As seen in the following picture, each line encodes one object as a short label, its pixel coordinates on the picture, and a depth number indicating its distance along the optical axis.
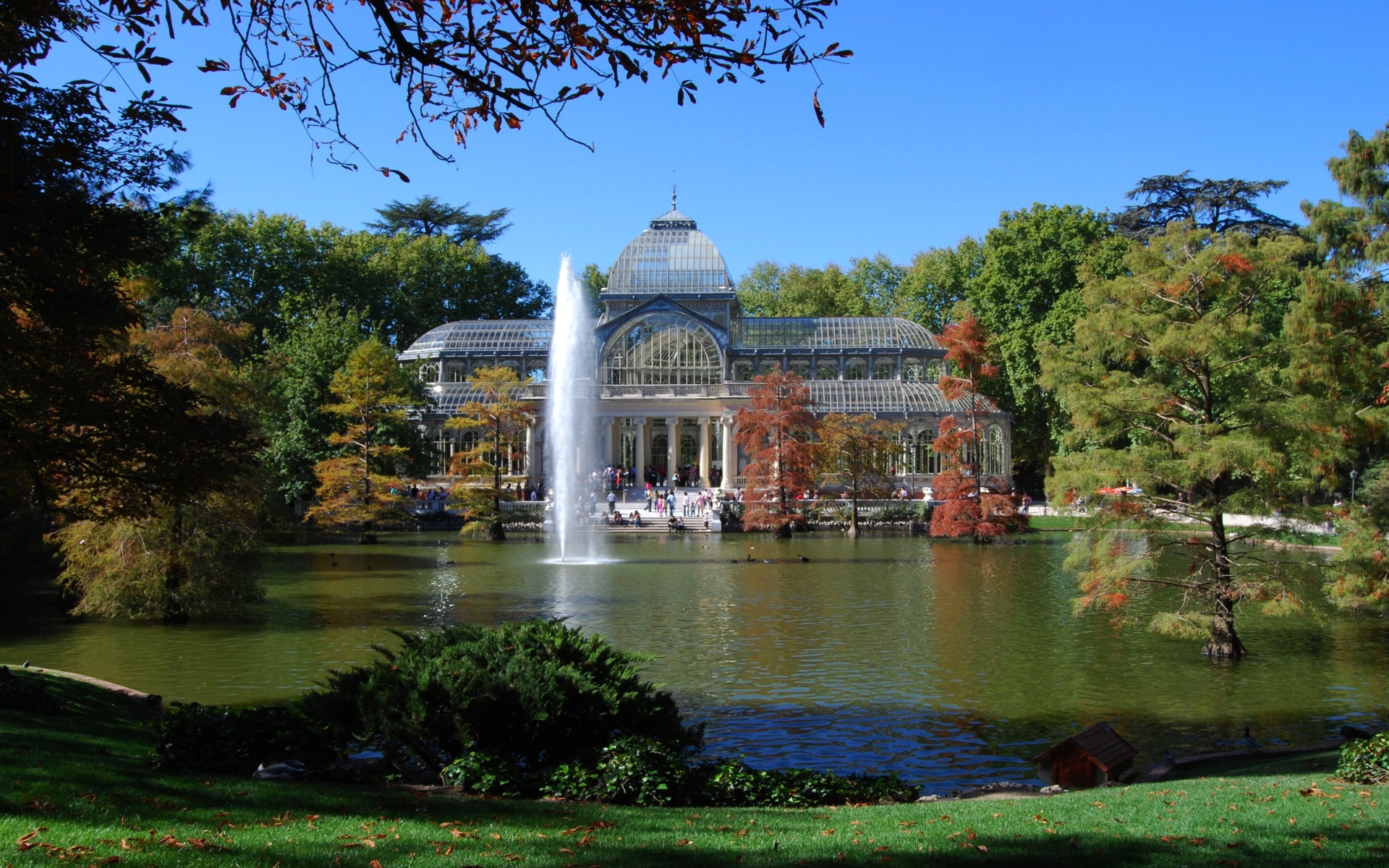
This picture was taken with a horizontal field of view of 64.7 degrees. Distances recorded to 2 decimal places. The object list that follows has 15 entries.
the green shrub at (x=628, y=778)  7.97
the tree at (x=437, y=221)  77.75
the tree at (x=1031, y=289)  51.81
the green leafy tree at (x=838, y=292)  71.19
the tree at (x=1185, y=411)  16.22
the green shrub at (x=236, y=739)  8.14
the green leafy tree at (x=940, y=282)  63.47
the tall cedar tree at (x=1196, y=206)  49.09
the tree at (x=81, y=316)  9.34
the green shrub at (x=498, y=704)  8.45
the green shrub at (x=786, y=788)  8.27
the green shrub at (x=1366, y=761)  8.51
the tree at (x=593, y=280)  79.12
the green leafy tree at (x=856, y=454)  41.38
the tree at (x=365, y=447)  36.25
